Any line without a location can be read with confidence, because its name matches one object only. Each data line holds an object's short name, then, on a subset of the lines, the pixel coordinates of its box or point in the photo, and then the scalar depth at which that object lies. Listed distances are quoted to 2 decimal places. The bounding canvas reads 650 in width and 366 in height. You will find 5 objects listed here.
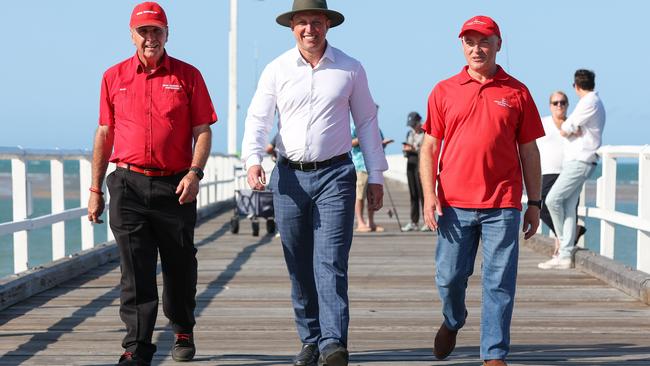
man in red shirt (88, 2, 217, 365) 11.86
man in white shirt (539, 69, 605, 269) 20.23
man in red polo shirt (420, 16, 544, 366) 11.26
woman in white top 21.37
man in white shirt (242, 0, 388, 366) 11.69
